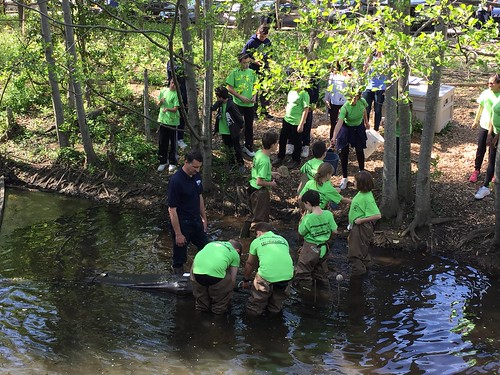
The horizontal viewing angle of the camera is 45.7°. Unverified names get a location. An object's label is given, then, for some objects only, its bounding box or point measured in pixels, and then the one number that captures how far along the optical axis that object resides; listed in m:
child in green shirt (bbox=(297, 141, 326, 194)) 8.77
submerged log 8.14
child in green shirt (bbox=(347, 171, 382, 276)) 8.41
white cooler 12.23
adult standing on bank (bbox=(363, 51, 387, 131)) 12.00
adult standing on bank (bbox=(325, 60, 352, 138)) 11.24
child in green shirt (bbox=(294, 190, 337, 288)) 7.88
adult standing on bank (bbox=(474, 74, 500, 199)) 9.61
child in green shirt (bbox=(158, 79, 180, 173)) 11.13
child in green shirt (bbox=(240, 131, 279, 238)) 8.89
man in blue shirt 7.91
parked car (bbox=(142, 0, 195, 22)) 11.72
